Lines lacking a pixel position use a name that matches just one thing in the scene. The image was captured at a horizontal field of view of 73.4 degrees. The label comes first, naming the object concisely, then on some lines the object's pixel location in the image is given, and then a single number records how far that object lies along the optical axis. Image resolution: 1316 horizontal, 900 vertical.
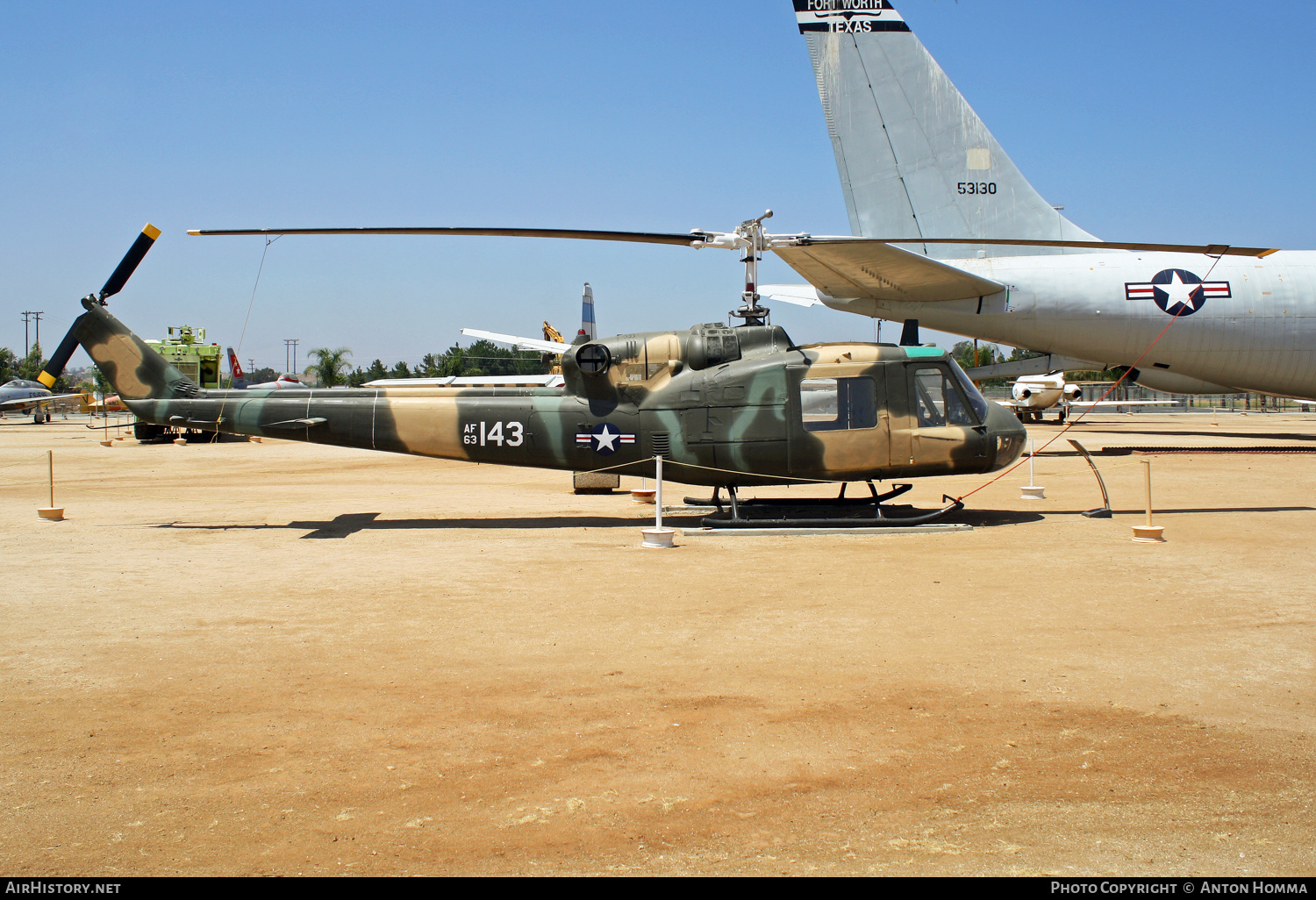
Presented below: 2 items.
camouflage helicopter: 11.12
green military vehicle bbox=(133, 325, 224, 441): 33.81
